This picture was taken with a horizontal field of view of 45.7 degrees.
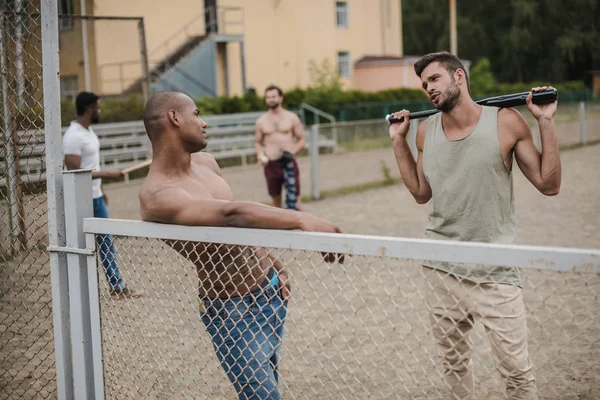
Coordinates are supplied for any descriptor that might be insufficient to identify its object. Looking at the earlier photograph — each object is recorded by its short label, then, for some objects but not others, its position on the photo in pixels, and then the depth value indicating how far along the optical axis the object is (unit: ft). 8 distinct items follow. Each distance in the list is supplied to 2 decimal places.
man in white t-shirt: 21.61
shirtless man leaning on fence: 9.61
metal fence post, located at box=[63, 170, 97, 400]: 9.86
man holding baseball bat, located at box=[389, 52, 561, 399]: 10.04
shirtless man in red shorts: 33.22
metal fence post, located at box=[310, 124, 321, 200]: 42.96
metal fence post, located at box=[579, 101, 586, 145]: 69.46
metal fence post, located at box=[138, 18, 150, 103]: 35.83
